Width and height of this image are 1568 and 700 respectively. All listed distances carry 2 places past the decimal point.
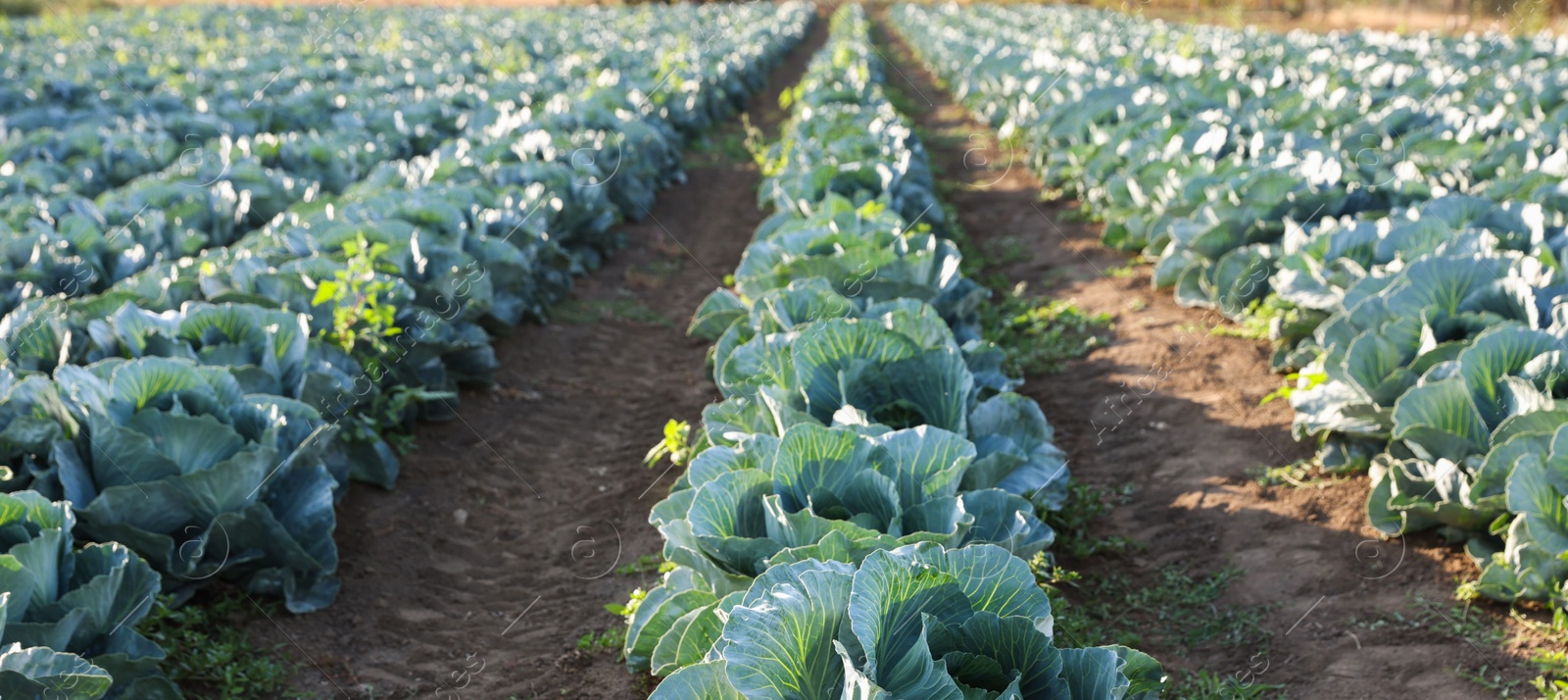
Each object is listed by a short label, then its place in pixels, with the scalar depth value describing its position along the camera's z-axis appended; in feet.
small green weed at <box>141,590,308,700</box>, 11.54
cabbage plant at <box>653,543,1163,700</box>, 6.61
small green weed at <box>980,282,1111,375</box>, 21.22
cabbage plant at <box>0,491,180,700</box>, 9.48
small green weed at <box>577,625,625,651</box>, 12.41
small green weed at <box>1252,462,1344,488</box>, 15.25
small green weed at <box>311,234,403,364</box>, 16.10
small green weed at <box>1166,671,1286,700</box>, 11.19
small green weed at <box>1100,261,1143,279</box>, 25.55
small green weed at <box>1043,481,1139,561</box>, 14.17
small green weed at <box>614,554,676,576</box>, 14.11
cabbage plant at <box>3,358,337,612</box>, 11.93
